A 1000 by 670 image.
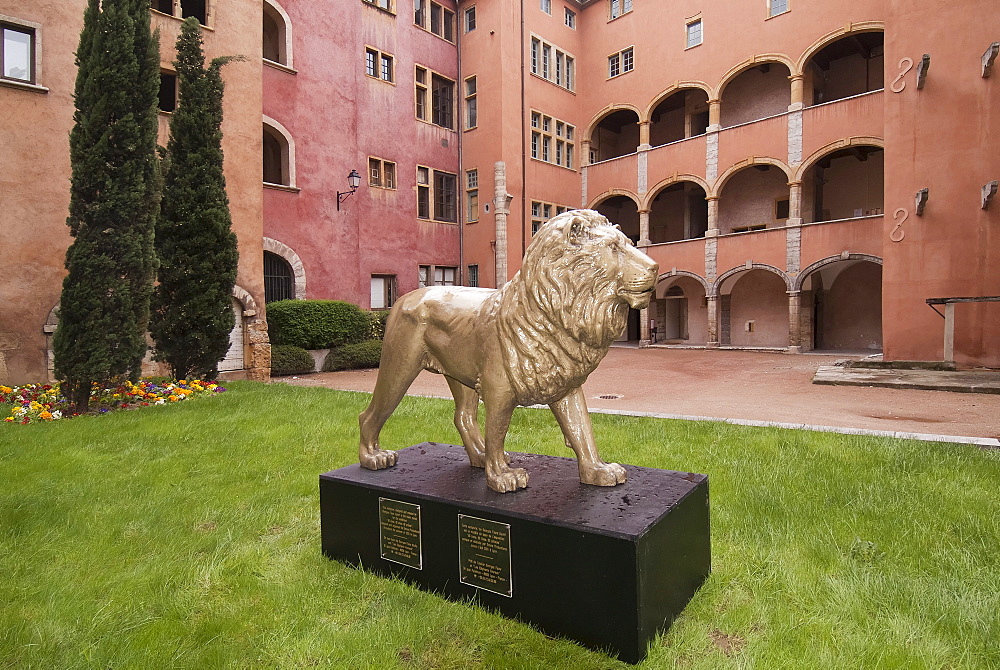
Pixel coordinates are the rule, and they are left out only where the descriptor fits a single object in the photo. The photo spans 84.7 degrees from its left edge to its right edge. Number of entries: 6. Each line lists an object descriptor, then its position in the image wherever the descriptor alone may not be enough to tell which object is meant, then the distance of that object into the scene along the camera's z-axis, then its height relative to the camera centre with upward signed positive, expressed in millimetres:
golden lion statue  2172 -36
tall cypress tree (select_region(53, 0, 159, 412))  6621 +1536
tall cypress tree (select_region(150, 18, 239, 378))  8727 +1456
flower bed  6324 -942
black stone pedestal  1987 -909
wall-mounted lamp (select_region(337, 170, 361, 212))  15545 +4032
